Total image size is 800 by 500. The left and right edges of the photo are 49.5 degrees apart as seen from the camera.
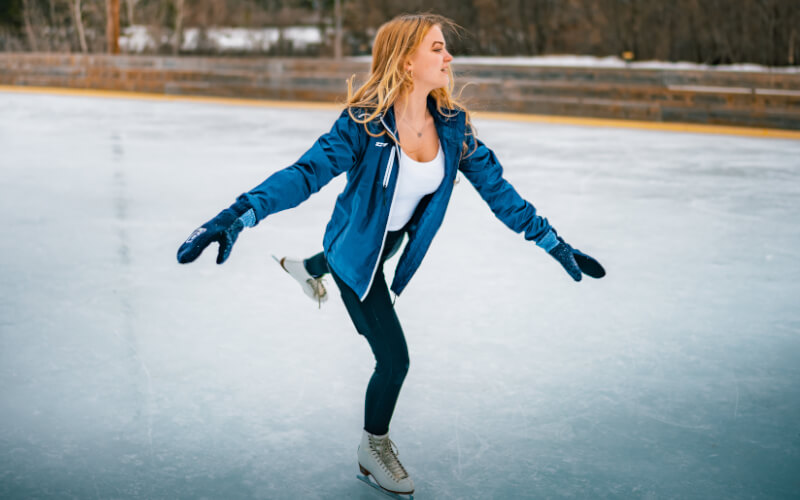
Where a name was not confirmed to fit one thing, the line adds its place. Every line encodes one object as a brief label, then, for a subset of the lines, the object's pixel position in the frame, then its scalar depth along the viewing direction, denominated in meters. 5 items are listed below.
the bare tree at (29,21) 22.23
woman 2.31
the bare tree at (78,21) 22.22
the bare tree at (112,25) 18.27
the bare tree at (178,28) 21.81
